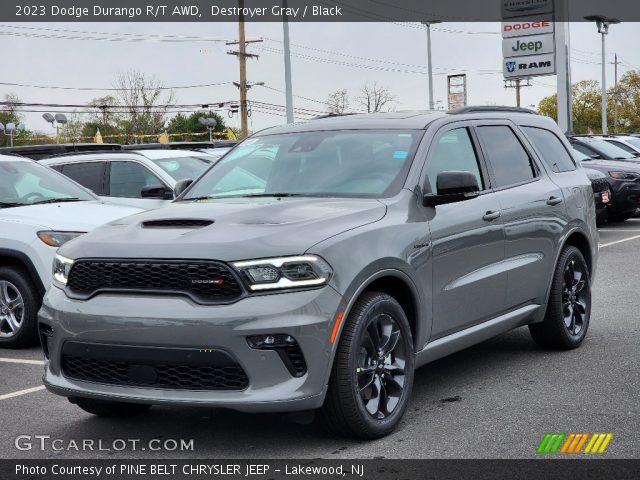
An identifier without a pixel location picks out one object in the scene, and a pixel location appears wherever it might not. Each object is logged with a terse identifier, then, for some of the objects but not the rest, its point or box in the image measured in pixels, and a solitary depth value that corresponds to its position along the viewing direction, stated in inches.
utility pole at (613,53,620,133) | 4709.6
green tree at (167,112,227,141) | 4197.8
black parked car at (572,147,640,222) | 735.1
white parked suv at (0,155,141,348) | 333.7
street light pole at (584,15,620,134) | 2098.9
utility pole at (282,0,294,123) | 1478.8
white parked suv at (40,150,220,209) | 510.0
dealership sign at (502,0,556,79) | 1584.6
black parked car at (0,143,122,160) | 693.3
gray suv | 193.2
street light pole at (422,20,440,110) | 1971.0
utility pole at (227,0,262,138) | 1872.5
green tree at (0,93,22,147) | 3846.0
